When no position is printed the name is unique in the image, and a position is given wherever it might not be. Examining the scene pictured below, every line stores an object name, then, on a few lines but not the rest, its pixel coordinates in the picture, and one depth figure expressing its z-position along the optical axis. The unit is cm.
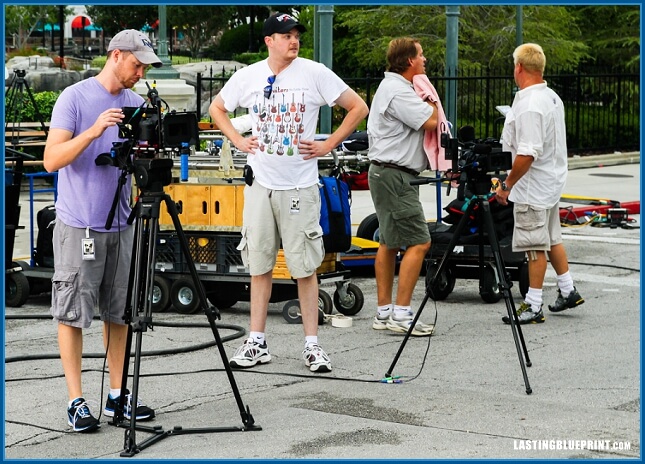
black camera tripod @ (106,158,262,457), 601
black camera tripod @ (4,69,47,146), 1547
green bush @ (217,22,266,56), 5209
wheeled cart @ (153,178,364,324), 959
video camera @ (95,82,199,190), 602
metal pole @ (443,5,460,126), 2152
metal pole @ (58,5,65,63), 4194
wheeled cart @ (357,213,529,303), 1016
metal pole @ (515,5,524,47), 2405
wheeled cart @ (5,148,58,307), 984
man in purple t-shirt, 616
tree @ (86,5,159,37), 5594
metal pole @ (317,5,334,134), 1523
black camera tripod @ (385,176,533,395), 740
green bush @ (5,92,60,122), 2198
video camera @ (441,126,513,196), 770
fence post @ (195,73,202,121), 1837
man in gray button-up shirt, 890
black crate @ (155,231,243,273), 962
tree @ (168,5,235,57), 5603
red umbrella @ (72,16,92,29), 6801
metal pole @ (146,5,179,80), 2012
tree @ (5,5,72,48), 5522
